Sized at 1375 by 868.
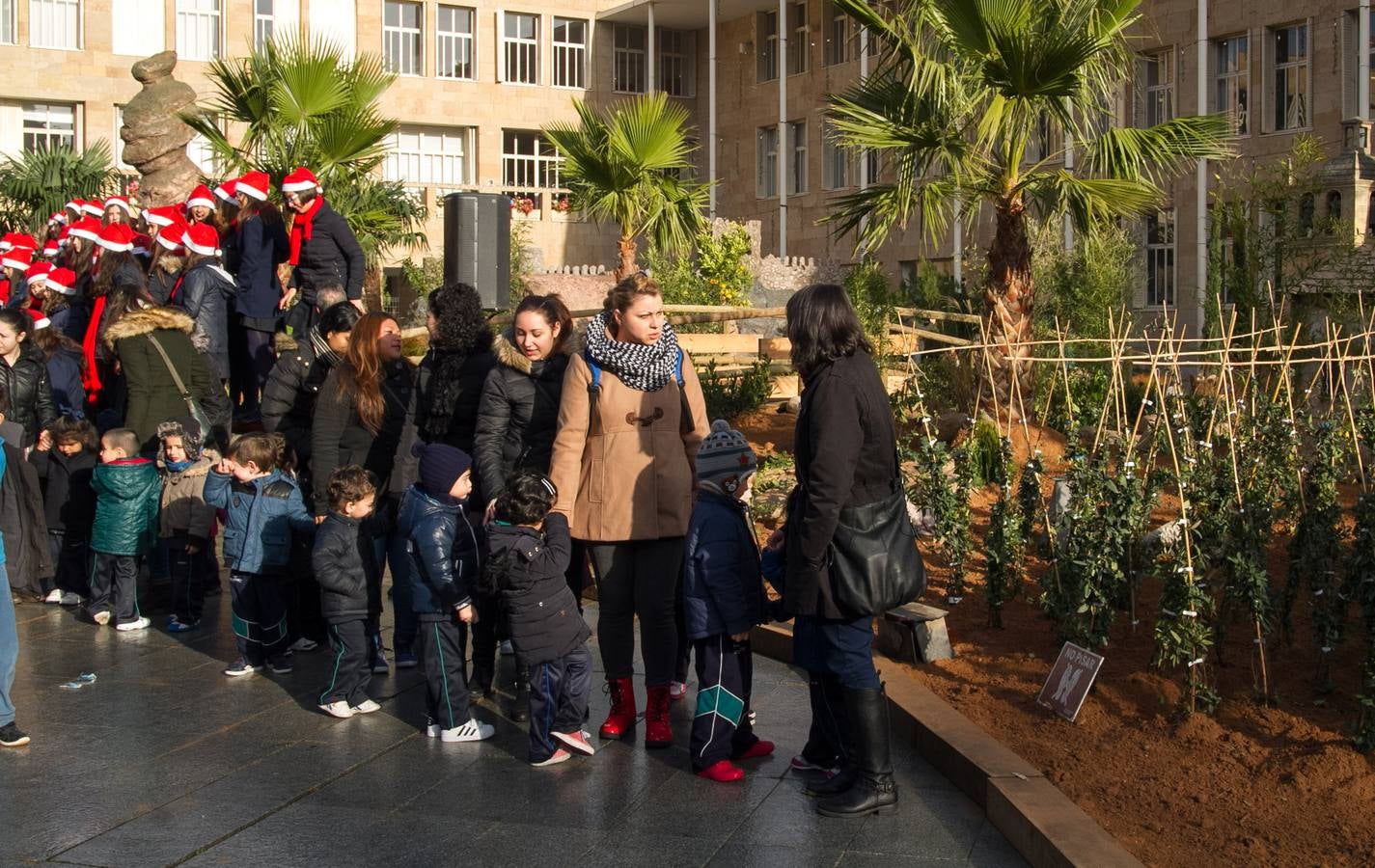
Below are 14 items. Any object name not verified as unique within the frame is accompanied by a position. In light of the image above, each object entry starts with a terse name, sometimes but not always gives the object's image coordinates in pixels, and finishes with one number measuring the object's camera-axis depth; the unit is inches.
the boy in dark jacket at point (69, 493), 376.2
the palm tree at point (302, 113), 555.2
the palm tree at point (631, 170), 650.2
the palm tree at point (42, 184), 1063.0
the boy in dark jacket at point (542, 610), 234.8
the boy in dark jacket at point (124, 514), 346.3
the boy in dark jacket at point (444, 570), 252.7
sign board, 243.8
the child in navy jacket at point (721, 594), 231.3
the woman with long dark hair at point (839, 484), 209.3
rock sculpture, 682.8
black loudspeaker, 432.1
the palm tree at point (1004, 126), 469.4
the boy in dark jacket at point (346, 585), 273.4
